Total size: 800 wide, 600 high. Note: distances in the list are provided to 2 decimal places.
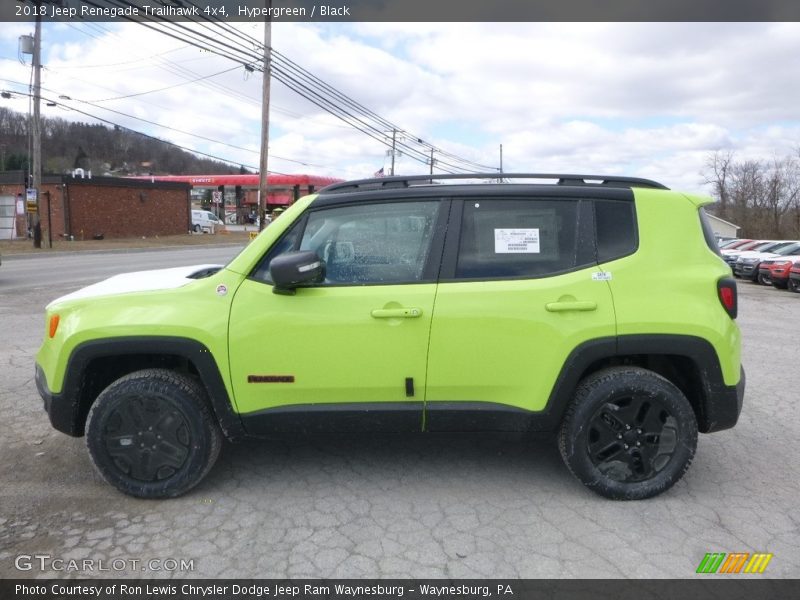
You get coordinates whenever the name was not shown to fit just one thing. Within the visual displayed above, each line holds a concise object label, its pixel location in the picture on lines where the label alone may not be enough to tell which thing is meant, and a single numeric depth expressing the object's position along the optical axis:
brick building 35.31
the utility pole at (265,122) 25.09
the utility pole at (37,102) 26.42
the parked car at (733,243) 26.78
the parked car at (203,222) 49.09
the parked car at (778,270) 18.62
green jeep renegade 3.50
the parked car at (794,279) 18.09
